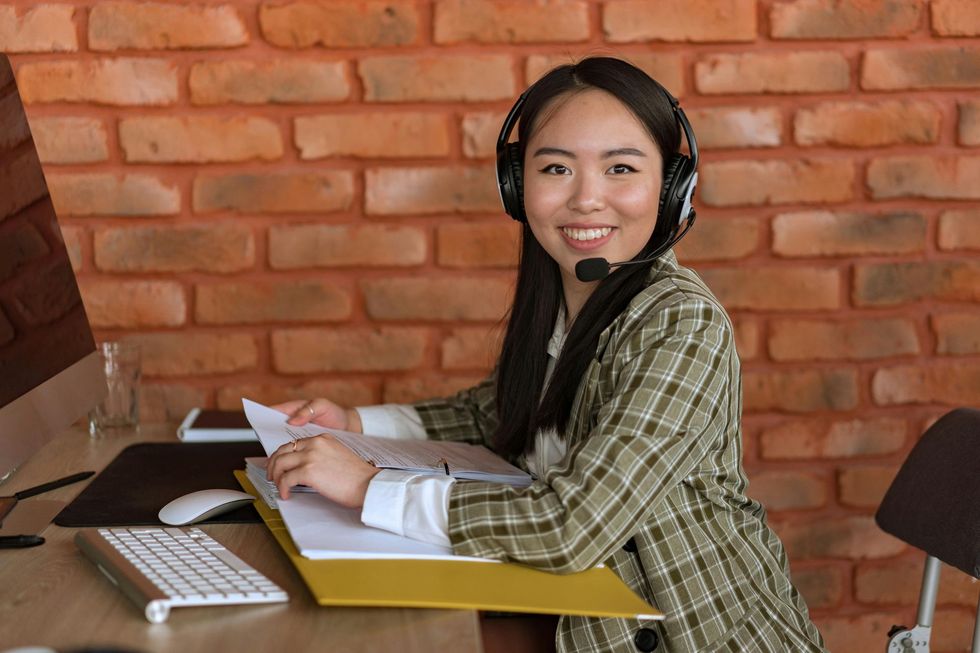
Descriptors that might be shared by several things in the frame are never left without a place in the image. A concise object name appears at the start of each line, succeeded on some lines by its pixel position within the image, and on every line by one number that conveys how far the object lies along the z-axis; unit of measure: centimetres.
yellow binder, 90
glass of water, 162
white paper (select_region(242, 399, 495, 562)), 98
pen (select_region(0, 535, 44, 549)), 108
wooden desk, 84
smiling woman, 104
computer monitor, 117
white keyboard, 90
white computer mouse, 114
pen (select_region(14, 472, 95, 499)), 127
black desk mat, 118
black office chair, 127
